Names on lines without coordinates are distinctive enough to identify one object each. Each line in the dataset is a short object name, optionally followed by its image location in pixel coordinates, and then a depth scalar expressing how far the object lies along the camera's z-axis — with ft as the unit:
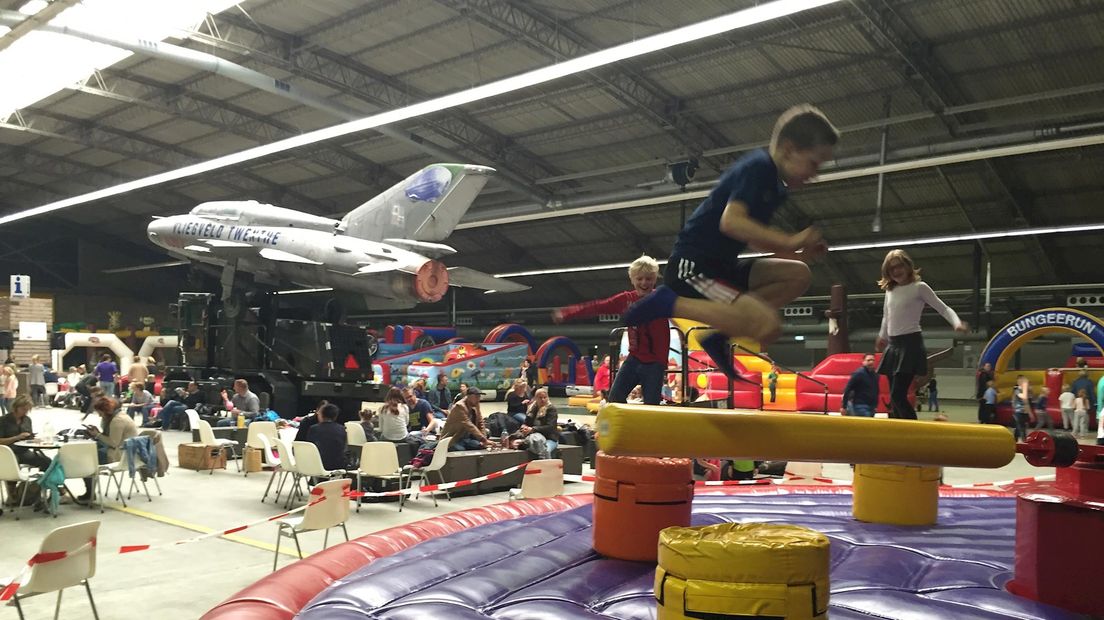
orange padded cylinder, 11.65
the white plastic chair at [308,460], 24.00
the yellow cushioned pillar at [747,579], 7.18
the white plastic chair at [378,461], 25.21
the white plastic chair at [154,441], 26.14
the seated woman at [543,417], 31.89
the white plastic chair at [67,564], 13.01
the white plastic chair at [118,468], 25.12
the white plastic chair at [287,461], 24.64
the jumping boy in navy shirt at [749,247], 7.74
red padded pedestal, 9.34
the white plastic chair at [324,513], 17.20
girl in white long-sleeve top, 12.82
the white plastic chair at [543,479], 21.79
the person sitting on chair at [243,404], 39.14
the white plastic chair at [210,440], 32.31
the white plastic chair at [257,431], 31.27
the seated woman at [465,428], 28.78
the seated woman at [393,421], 29.91
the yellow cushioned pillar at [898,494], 13.97
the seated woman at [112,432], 25.89
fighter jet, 43.45
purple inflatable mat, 9.64
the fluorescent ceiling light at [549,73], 27.66
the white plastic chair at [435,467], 26.55
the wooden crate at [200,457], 32.45
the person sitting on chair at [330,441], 25.63
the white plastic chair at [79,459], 23.04
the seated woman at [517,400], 34.24
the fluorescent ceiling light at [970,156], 40.42
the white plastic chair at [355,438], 30.01
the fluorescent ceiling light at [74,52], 39.11
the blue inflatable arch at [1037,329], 42.98
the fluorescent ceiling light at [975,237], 52.08
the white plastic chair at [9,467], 22.62
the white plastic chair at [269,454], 28.09
